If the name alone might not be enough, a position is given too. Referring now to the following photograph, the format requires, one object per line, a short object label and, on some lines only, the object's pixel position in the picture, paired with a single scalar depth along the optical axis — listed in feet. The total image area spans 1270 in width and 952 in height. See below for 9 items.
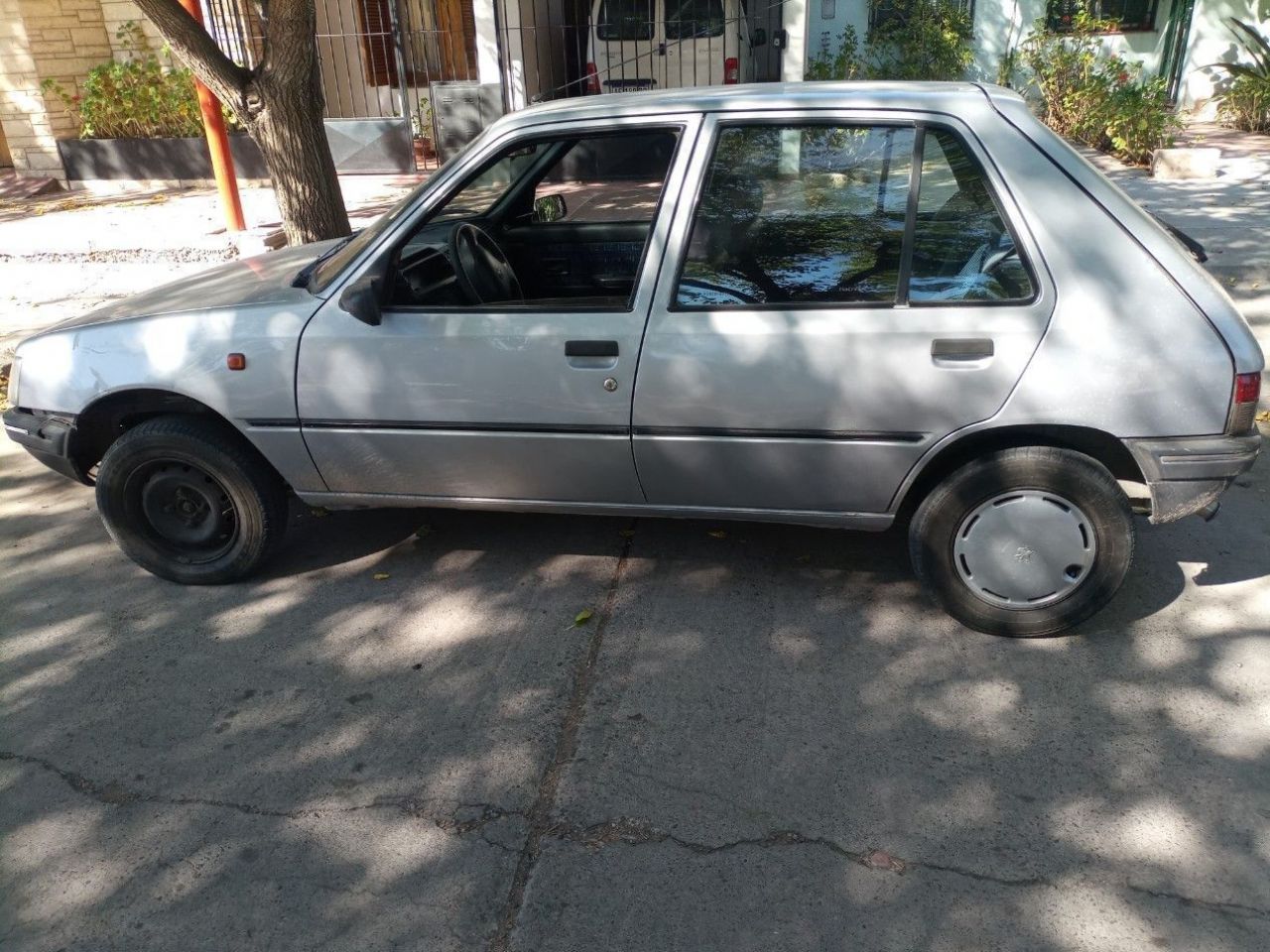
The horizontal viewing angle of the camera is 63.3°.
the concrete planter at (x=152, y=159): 39.99
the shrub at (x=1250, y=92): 39.14
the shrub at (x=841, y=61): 42.55
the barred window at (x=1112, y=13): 43.86
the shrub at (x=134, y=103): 40.19
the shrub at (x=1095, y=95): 35.63
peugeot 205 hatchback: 10.63
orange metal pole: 26.96
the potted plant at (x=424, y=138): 42.39
